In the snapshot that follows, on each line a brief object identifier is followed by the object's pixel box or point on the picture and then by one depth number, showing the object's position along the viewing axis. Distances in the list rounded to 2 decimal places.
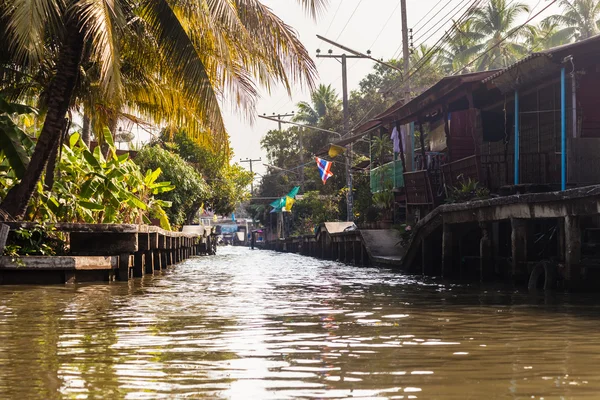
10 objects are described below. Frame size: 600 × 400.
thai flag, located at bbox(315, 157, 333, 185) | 36.84
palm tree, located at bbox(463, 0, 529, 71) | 52.62
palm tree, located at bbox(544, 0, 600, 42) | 51.28
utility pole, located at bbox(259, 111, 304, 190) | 59.38
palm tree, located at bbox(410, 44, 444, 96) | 54.25
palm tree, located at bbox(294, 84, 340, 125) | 73.75
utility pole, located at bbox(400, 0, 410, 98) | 26.16
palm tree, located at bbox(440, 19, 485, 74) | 54.19
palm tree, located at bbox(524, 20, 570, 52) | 52.34
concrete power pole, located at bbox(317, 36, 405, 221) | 32.56
